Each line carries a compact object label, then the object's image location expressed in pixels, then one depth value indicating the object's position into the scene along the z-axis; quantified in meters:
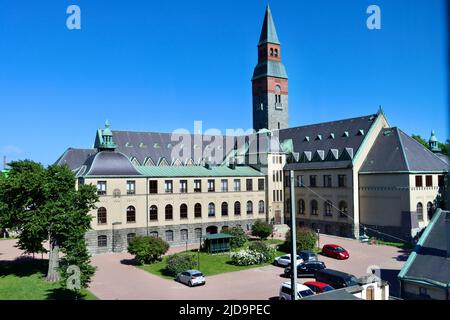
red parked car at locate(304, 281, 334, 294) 26.06
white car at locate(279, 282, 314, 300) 24.52
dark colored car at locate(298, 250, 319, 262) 38.30
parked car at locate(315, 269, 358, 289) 27.92
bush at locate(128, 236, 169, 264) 39.19
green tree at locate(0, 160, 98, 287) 31.88
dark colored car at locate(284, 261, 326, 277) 34.03
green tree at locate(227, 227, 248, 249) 47.88
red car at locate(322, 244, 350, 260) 40.66
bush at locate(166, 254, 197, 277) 34.54
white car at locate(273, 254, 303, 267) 37.41
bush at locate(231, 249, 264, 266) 38.75
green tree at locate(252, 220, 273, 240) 51.09
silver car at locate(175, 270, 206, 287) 31.19
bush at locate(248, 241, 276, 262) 39.86
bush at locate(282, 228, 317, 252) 42.94
